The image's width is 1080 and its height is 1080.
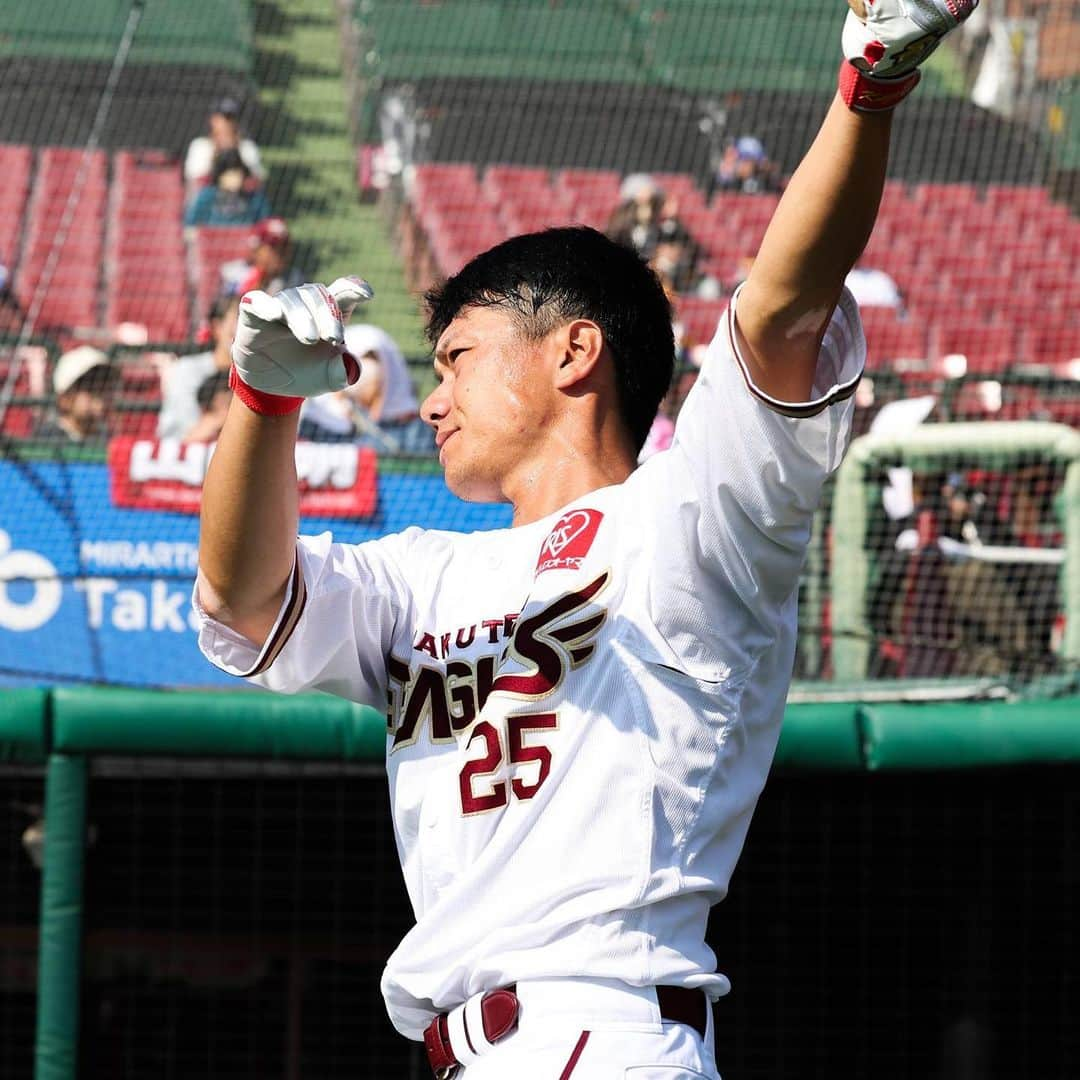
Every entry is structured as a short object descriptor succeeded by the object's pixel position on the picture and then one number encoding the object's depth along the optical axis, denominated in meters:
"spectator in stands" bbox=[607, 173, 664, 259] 13.85
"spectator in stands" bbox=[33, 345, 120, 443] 10.15
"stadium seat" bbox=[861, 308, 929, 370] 14.05
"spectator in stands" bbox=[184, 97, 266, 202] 15.36
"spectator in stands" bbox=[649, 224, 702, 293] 13.63
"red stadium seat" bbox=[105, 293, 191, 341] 13.66
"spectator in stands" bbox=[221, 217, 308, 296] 13.22
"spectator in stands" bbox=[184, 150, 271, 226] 15.21
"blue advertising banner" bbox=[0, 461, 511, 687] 8.37
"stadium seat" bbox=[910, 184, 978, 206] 16.47
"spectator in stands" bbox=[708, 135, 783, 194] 15.72
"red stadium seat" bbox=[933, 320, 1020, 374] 14.14
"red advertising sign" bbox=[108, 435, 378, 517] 9.45
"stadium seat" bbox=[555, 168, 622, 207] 15.70
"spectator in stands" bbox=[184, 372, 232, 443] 9.89
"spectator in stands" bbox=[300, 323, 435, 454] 9.95
